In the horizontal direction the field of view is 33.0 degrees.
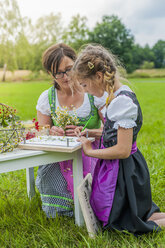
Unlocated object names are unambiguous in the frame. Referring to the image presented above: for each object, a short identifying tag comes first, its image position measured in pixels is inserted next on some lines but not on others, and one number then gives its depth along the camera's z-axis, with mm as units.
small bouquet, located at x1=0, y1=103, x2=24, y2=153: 1678
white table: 1640
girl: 1704
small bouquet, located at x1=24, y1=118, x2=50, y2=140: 2021
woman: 2248
